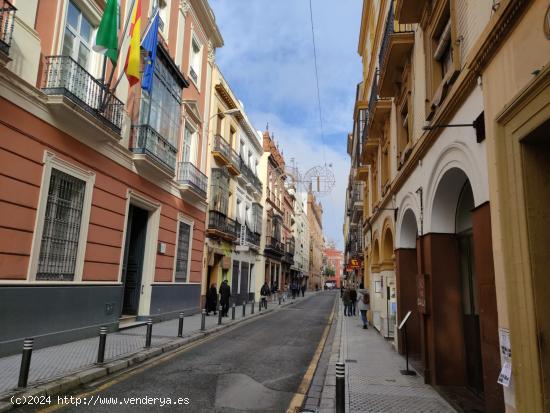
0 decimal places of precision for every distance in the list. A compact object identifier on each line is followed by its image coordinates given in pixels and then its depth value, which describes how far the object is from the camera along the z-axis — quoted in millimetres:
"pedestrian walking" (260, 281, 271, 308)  24803
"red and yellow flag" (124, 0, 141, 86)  11352
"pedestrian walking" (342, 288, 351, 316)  22078
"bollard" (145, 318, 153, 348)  9855
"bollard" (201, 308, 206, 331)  13400
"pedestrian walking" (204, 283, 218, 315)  19531
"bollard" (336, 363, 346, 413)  4855
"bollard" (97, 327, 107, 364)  7840
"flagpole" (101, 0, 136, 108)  11234
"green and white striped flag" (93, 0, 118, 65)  10273
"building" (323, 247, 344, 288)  149238
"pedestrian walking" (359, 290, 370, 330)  16547
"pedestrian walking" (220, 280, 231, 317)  18531
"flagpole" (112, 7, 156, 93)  13159
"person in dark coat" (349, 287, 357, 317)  22345
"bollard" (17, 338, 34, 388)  6008
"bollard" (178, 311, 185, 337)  11805
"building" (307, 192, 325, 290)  81375
